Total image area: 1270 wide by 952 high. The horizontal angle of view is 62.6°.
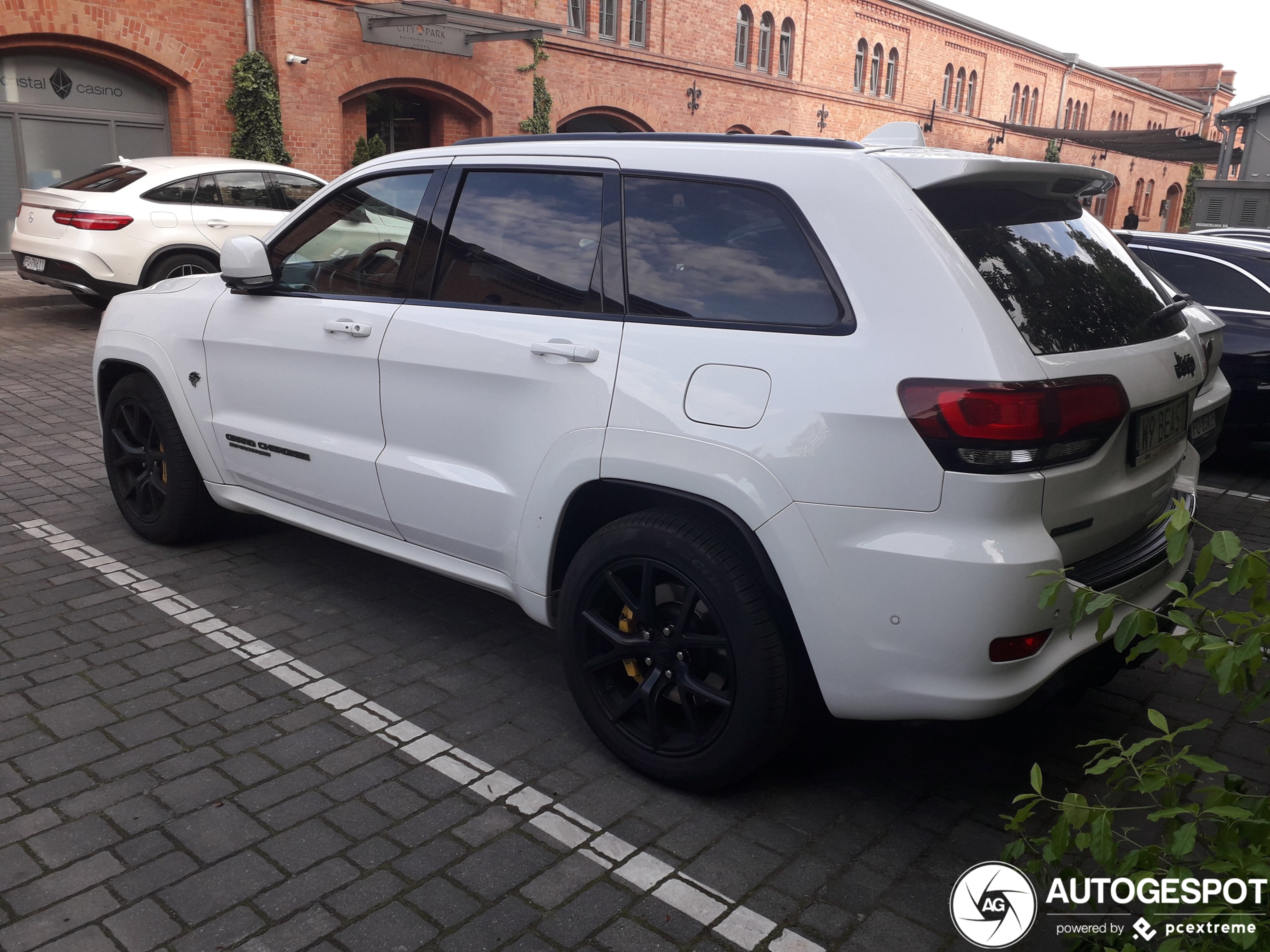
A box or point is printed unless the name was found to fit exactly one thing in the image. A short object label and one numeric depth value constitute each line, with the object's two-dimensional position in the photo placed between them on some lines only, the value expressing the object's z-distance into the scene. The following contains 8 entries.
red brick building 16.62
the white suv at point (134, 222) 11.33
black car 7.00
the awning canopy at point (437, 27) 19.11
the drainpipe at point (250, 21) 17.81
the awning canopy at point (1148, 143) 29.48
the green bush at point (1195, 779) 1.85
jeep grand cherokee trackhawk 2.56
